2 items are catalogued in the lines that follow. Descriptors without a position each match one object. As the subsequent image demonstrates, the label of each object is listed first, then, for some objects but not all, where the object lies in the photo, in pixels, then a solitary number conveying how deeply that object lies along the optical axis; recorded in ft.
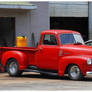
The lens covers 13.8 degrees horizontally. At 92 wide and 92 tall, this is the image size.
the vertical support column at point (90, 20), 83.63
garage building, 77.87
